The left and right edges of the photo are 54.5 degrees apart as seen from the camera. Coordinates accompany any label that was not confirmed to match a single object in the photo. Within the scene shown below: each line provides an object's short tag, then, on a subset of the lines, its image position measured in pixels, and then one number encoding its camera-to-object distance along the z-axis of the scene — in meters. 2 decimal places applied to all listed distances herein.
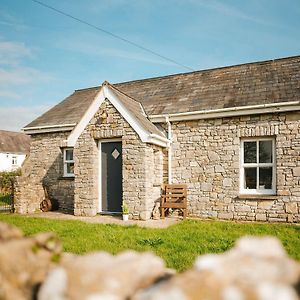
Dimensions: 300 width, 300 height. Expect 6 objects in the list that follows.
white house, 43.16
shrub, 23.16
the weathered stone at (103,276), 1.43
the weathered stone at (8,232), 1.75
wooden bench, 10.09
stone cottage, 9.42
